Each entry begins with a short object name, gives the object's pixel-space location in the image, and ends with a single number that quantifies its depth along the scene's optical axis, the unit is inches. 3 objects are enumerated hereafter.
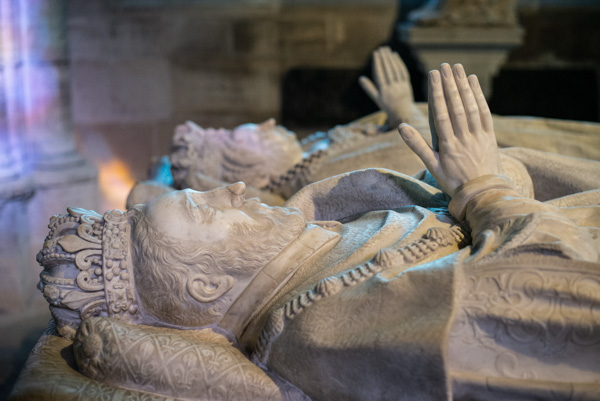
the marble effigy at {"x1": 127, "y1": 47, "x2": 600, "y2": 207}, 115.7
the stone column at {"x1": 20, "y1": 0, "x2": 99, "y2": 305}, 159.0
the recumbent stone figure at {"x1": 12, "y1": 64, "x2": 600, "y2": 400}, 59.7
